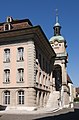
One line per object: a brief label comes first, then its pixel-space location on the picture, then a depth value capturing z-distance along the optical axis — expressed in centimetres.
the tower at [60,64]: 5478
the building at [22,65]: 3139
